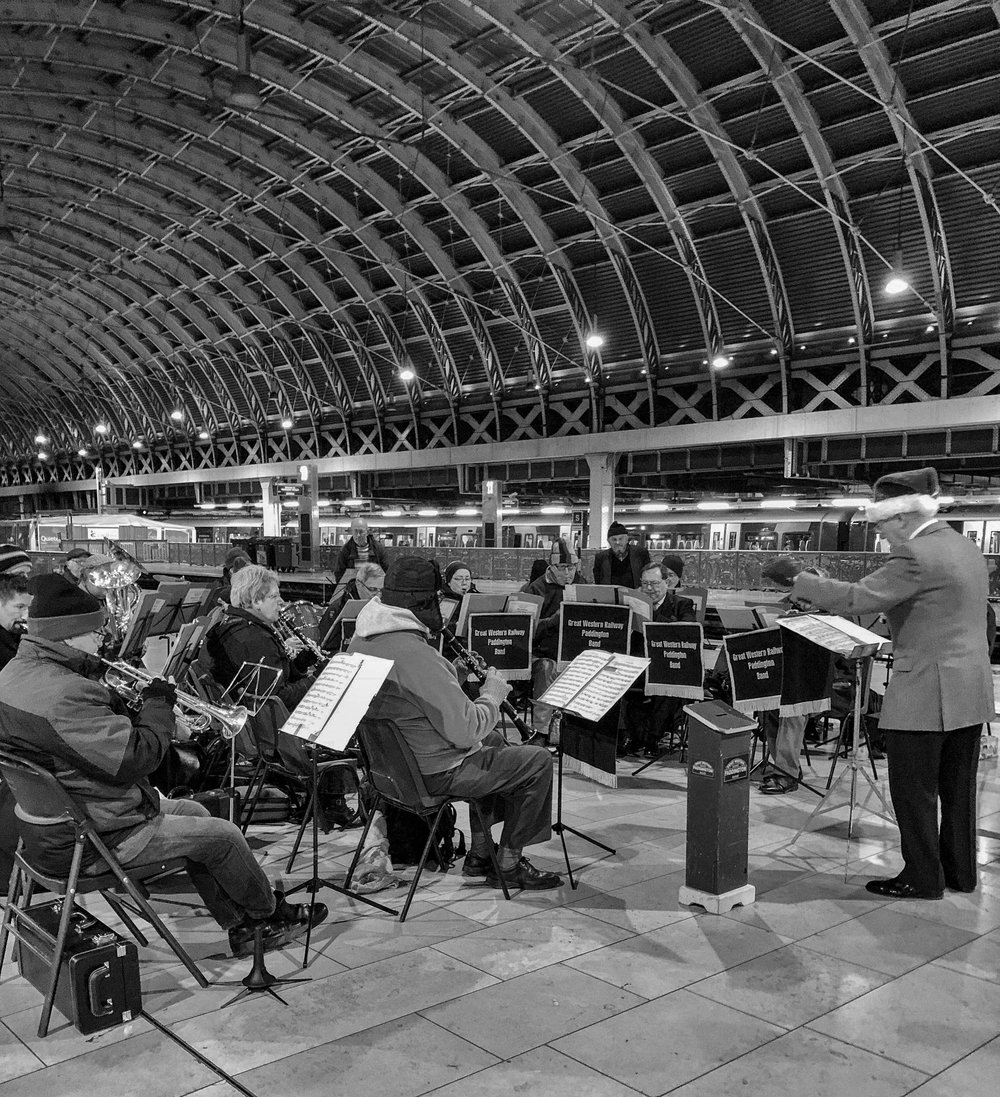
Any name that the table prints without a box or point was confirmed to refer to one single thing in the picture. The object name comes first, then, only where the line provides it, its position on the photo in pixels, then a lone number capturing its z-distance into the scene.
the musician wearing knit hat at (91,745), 3.33
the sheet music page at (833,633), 4.75
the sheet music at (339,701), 3.76
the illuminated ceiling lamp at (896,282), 14.87
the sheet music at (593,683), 4.64
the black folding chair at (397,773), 4.22
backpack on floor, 5.09
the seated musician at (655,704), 7.82
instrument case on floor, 3.27
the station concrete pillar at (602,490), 25.98
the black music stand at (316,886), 4.29
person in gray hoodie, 4.21
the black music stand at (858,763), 5.36
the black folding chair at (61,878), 3.28
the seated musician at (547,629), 8.03
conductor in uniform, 4.56
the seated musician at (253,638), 5.70
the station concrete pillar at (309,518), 29.34
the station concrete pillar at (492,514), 28.52
